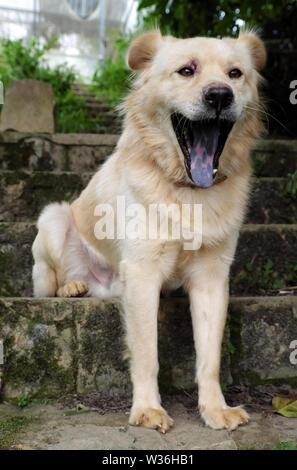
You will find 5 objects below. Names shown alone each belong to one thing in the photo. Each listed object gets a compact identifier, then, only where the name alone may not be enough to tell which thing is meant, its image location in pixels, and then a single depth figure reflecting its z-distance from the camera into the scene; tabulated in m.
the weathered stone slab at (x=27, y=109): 4.63
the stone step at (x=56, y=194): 3.23
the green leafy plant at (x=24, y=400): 1.98
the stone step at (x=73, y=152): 3.69
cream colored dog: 1.91
